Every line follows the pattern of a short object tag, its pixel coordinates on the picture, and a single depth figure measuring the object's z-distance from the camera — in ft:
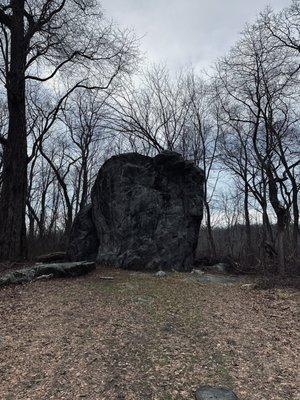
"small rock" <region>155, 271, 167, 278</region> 33.91
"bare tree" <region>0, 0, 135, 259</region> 40.55
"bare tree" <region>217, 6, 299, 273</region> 40.85
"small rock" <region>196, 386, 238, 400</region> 14.92
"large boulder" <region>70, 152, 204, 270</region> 37.52
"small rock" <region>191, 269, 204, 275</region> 38.80
